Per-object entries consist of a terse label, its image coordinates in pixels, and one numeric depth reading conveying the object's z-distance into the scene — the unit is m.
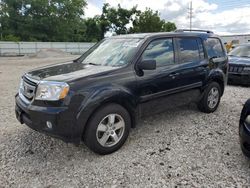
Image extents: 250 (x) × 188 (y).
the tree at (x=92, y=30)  40.42
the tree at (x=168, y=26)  40.73
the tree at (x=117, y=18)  39.18
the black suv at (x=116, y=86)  2.41
